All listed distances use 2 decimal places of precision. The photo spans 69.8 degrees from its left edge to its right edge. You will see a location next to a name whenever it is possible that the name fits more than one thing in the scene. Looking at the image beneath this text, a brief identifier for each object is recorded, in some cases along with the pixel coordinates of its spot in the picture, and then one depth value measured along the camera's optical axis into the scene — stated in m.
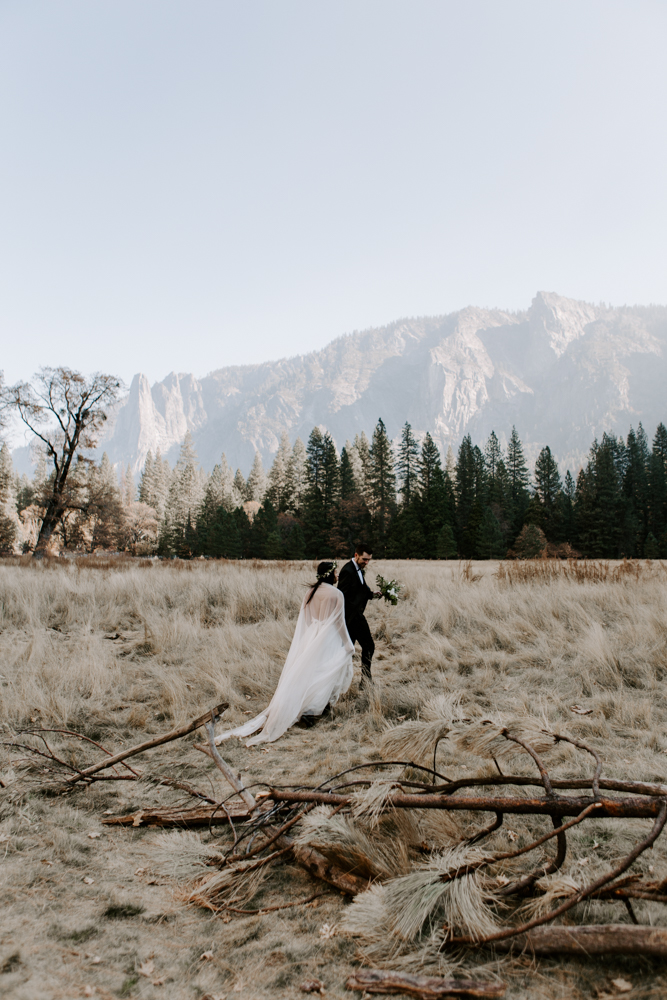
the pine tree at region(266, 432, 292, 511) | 69.41
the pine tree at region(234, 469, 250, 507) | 80.59
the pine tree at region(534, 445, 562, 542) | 63.81
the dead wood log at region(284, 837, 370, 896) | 2.26
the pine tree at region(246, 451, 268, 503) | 79.56
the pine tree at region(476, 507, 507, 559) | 52.50
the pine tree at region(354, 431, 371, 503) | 61.69
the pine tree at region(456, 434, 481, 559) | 55.50
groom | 6.42
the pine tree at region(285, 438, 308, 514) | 68.94
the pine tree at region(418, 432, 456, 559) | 53.75
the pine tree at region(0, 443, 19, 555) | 52.66
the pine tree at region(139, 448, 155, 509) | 86.75
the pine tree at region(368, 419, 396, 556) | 59.19
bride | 5.09
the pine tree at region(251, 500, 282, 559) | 56.09
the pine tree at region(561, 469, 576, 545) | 60.72
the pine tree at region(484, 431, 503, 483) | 85.14
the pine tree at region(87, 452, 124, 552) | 56.94
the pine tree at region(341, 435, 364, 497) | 63.53
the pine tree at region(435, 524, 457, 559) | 51.12
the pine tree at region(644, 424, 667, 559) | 60.81
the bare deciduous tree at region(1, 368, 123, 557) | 23.12
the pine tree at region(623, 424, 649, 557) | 57.88
